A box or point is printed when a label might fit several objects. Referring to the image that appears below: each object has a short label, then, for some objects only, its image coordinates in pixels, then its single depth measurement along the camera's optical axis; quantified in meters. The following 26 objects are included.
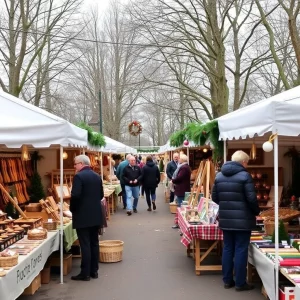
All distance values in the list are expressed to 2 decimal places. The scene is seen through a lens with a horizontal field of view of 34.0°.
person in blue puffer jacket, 5.75
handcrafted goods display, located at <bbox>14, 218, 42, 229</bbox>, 6.62
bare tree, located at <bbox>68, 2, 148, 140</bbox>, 41.03
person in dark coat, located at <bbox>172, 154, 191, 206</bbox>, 10.91
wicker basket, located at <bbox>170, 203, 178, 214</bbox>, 14.23
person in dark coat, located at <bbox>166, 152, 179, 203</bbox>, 14.62
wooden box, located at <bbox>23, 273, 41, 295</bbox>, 5.63
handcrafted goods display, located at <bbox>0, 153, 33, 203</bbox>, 9.07
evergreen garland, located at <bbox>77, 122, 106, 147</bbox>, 9.92
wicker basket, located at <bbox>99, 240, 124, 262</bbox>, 7.68
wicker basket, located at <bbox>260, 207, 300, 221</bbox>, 7.07
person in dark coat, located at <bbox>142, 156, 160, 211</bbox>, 14.59
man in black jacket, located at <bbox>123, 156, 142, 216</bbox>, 14.09
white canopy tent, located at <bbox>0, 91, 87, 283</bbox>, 5.34
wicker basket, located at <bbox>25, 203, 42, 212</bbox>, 7.46
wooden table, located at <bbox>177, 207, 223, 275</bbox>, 6.64
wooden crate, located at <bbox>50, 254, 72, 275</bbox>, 6.97
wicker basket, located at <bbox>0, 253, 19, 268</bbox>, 4.69
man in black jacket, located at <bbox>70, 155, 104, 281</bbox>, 6.32
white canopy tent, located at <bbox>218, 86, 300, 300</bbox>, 4.63
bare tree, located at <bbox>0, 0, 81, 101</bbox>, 17.72
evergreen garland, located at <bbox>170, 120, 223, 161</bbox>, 7.67
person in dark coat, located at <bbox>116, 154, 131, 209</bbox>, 14.46
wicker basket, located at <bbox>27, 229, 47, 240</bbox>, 6.10
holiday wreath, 36.25
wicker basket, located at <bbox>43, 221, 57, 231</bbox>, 6.81
